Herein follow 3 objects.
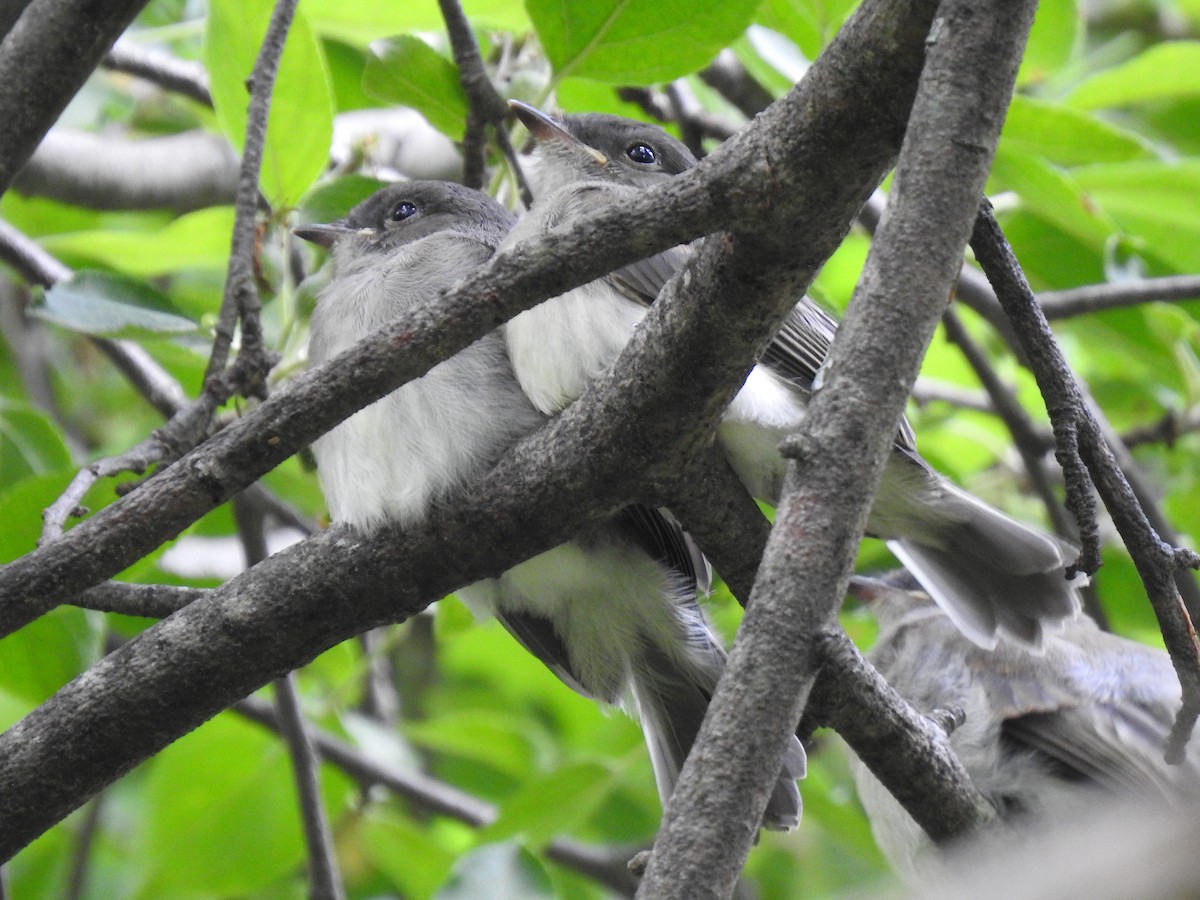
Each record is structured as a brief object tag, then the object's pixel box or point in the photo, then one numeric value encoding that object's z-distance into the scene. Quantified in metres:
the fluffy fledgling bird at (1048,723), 7.17
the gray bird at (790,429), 5.68
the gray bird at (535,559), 5.57
